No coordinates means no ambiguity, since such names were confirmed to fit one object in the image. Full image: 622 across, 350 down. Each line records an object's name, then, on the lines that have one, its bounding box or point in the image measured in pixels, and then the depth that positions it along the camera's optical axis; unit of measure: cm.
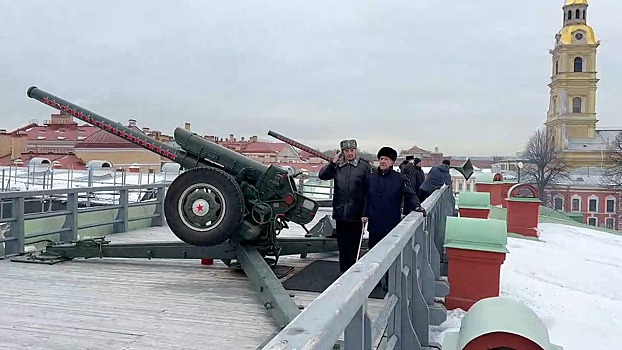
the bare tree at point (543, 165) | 5312
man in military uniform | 570
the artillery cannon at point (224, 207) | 644
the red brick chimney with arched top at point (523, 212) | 1282
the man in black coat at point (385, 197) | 517
